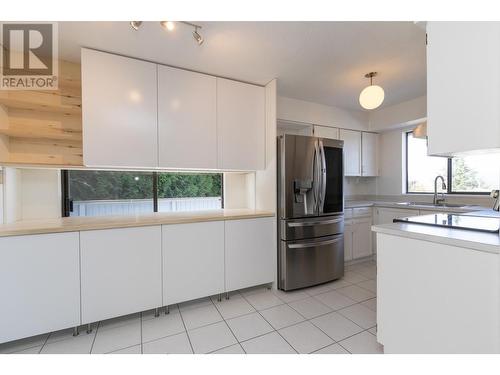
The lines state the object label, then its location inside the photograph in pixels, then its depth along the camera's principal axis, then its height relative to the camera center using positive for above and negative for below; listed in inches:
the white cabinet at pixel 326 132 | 128.9 +31.6
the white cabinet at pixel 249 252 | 89.8 -27.7
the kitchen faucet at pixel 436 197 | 117.8 -5.7
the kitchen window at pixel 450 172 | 110.0 +7.1
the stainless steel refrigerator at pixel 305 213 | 96.1 -12.1
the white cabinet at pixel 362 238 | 128.6 -30.9
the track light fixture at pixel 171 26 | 60.0 +44.3
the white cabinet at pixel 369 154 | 146.5 +20.8
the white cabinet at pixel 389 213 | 114.9 -15.4
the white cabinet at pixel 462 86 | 37.0 +17.8
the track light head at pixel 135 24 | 59.0 +43.4
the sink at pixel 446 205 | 107.8 -10.2
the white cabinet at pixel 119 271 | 67.6 -27.0
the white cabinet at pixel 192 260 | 78.7 -27.4
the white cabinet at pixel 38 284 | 59.6 -26.9
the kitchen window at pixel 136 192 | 91.6 -2.4
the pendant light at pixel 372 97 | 81.2 +32.3
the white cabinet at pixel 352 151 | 138.9 +21.9
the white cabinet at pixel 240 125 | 95.9 +27.0
